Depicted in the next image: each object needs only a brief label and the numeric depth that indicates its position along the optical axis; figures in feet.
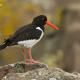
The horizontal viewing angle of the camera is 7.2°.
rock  49.85
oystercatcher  53.01
